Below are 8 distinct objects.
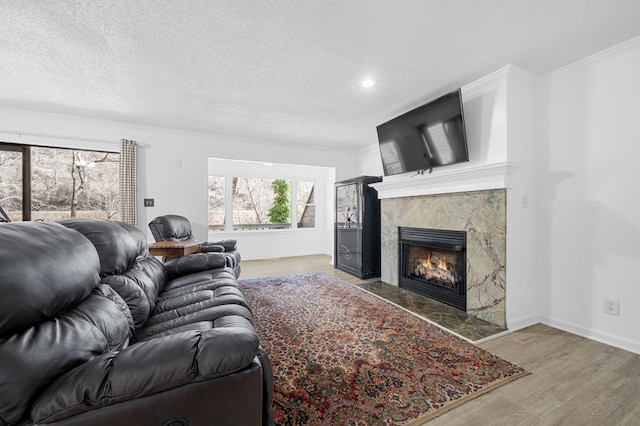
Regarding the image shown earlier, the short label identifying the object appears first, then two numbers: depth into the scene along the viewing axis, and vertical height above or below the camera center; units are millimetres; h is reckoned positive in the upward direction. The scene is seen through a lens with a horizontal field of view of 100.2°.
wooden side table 2930 -387
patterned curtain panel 3746 +443
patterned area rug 1445 -1049
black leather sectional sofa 747 -459
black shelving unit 4277 -262
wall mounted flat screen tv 2693 +860
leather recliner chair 3441 -278
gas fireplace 2891 -634
